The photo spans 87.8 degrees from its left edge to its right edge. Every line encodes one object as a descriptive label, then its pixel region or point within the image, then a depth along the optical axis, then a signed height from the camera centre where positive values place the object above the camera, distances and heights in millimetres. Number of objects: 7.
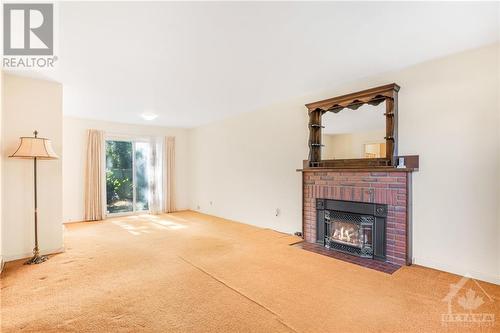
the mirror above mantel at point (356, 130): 3340 +505
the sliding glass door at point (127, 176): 6594 -321
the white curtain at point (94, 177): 6059 -307
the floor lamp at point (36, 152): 3125 +155
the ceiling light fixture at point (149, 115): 5421 +1032
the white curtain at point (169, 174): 7238 -275
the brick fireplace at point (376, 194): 3148 -411
